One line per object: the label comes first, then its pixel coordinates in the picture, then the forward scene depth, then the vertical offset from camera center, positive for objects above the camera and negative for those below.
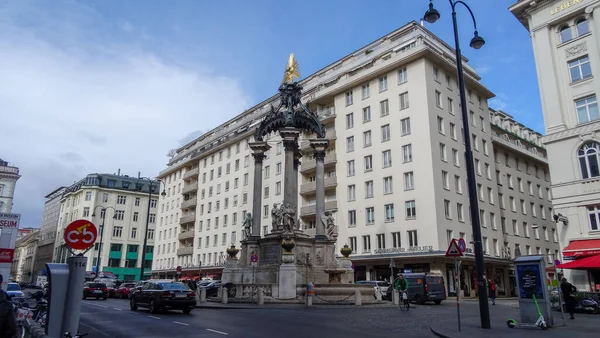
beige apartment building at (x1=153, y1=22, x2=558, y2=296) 41.53 +12.26
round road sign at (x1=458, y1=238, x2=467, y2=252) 13.95 +1.31
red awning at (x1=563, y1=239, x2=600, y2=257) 26.80 +2.35
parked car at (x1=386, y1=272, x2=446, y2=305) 29.56 -0.04
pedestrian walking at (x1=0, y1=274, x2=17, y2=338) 5.15 -0.38
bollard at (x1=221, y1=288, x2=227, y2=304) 25.27 -0.52
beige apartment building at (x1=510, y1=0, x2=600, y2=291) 28.25 +11.09
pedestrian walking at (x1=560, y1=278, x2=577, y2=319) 17.23 -0.26
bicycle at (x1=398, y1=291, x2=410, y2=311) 21.54 -0.60
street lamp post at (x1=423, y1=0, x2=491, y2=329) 12.95 +3.18
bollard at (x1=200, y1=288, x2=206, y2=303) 27.05 -0.54
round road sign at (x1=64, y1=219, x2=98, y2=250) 8.27 +0.88
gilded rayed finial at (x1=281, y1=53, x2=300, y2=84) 31.80 +14.50
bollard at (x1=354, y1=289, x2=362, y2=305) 22.83 -0.55
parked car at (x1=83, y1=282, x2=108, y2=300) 32.58 -0.35
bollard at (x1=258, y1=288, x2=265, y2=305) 23.18 -0.54
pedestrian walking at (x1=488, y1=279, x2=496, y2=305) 29.31 -0.15
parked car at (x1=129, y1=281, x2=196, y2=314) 18.52 -0.46
